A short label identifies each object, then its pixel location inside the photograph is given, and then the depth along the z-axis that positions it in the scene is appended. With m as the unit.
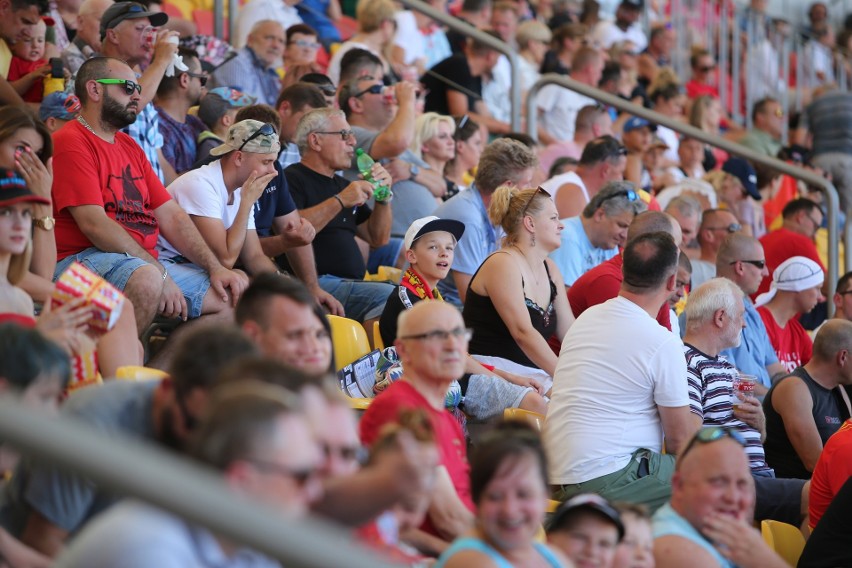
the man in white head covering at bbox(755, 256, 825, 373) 14.30
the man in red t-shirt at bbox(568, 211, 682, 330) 11.82
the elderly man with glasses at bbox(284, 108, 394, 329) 12.51
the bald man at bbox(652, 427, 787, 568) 7.45
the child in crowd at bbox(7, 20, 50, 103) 13.15
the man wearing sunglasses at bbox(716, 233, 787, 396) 13.12
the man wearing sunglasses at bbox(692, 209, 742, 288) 15.57
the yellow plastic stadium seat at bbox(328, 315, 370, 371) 10.77
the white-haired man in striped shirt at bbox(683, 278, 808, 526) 10.52
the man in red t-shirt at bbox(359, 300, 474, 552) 7.46
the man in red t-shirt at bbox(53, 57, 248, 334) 9.89
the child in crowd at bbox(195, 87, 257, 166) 13.43
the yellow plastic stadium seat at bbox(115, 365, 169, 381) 7.84
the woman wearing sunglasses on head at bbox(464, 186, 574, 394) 11.02
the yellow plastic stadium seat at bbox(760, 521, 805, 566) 9.48
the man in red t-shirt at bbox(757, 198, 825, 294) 16.17
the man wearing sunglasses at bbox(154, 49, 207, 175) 12.84
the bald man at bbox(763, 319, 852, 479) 11.29
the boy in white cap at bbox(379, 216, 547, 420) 10.46
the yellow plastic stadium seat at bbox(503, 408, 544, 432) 9.97
